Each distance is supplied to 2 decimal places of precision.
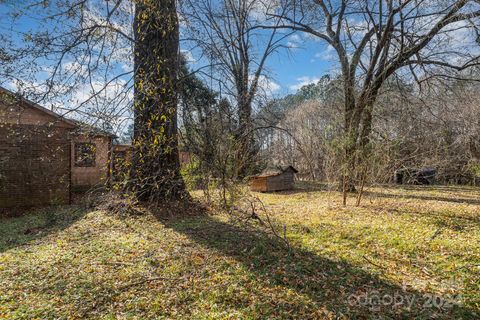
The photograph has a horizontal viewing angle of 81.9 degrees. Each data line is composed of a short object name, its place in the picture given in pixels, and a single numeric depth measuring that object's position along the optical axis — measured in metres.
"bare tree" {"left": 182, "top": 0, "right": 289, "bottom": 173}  4.23
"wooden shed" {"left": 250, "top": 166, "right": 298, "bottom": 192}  9.19
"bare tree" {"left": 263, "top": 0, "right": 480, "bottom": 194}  6.16
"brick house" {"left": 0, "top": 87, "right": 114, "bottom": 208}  7.42
